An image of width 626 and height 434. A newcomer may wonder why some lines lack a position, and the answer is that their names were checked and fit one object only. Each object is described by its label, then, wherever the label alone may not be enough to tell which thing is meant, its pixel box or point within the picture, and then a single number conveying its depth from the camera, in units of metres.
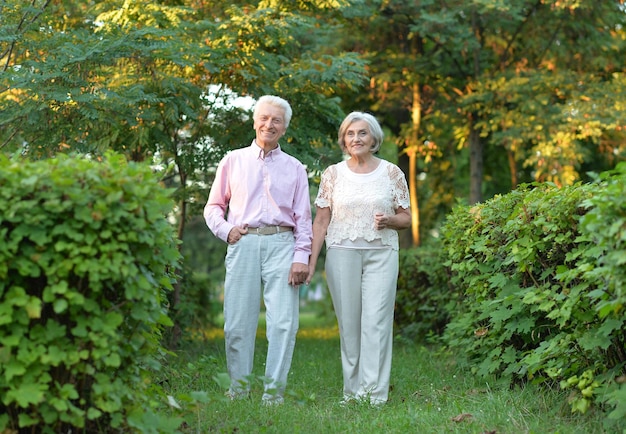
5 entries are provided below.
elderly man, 5.59
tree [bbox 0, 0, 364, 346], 7.02
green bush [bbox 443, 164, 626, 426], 3.82
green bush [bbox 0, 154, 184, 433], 3.39
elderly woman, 5.85
